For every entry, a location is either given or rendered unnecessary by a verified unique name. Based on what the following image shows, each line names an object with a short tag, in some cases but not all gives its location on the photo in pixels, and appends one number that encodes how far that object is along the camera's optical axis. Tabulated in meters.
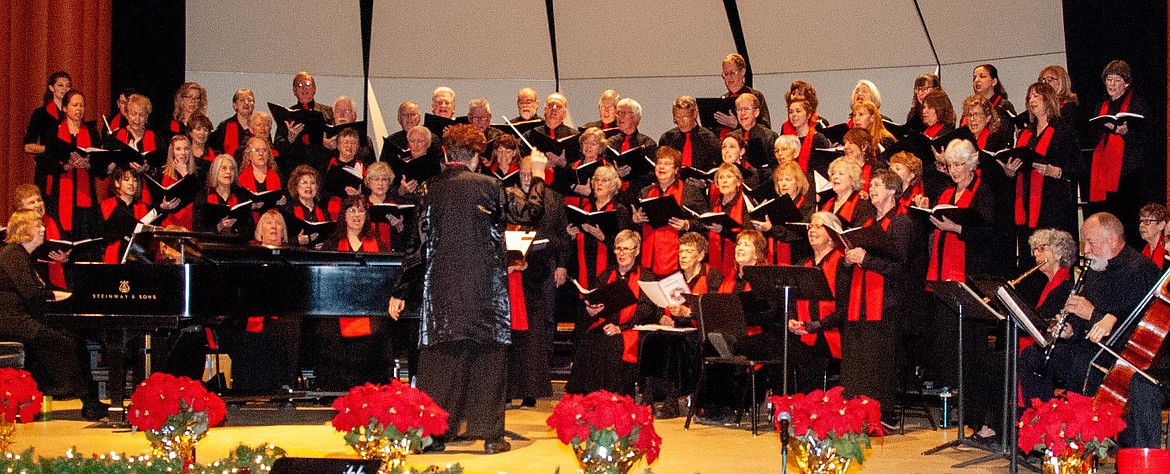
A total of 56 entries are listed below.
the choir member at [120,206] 9.07
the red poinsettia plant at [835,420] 5.10
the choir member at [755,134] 9.21
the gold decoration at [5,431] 5.93
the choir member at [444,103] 10.09
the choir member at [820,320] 7.79
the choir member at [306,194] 9.22
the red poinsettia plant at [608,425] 5.00
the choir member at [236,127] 10.16
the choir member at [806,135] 9.05
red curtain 10.71
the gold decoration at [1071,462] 5.05
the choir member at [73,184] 9.60
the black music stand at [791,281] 7.38
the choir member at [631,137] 9.80
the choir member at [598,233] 9.10
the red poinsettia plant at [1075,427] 5.02
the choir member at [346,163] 9.46
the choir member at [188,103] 10.08
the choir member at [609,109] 10.10
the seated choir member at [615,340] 8.82
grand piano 7.43
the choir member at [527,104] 10.14
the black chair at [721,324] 7.99
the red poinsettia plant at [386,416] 5.35
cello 5.78
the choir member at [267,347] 8.85
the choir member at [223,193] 8.86
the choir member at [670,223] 9.02
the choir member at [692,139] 9.66
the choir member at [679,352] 8.61
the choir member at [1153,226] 8.21
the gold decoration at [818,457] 5.13
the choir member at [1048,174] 8.20
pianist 8.33
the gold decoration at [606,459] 5.00
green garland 4.98
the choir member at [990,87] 8.82
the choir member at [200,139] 9.69
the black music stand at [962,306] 6.40
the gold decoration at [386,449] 5.37
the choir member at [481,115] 10.09
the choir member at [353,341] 8.95
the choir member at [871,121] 8.97
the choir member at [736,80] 9.70
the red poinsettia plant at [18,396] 6.00
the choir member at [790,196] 8.57
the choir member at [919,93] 9.02
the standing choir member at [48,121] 9.59
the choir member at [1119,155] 8.49
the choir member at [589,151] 9.37
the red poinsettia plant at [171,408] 5.58
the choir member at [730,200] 8.80
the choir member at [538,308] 8.66
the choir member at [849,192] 7.88
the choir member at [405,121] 10.18
